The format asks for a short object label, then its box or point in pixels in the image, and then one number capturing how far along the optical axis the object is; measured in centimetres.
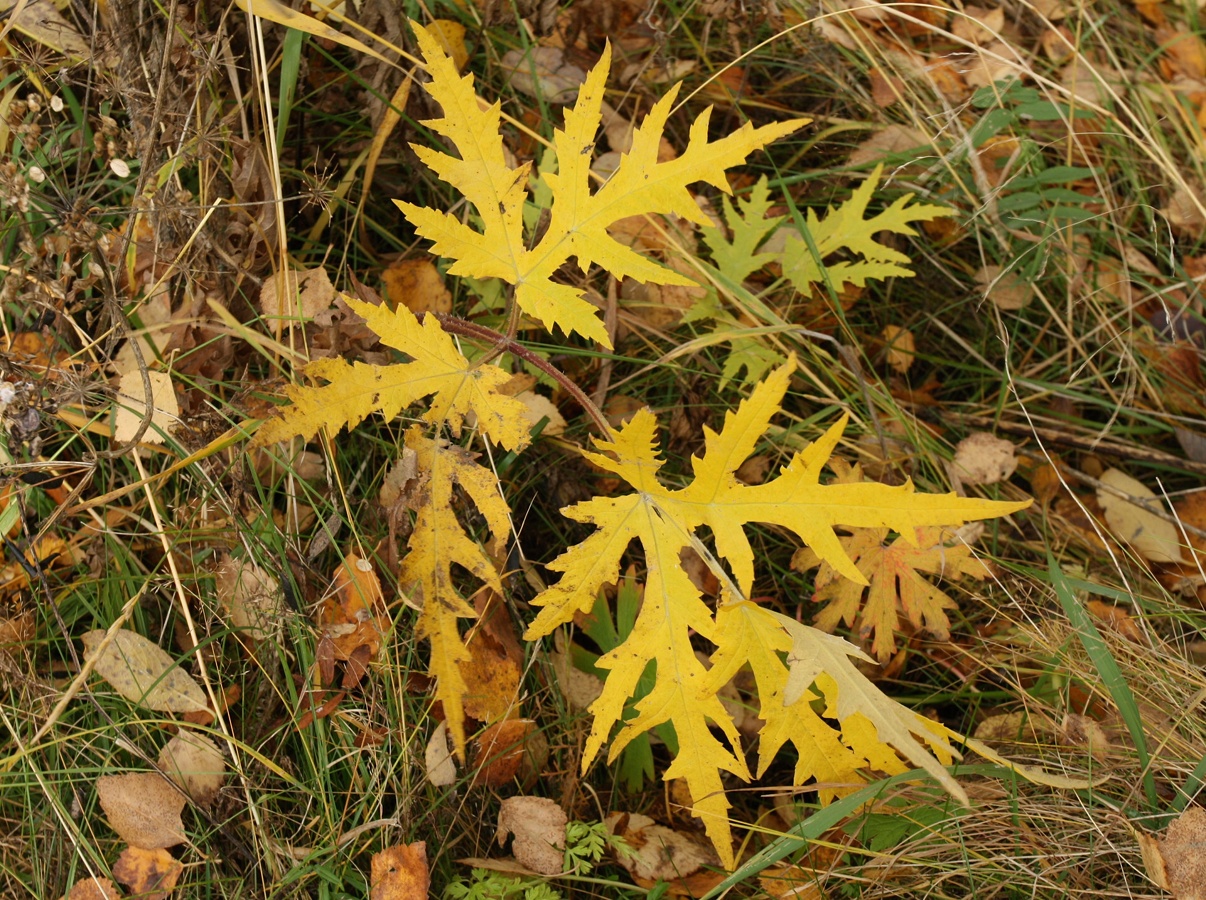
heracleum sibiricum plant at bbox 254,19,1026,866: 90
